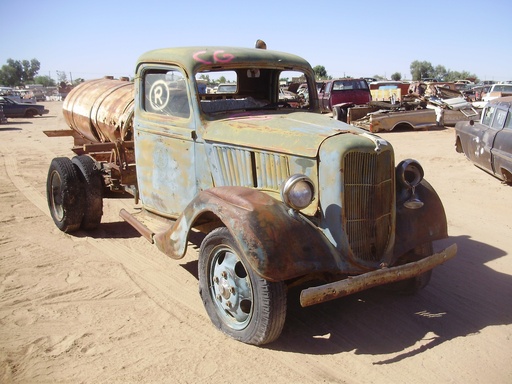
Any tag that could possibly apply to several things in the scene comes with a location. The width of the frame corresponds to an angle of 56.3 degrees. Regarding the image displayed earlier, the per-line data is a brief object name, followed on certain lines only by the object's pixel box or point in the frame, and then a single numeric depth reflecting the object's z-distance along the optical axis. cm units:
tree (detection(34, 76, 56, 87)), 8131
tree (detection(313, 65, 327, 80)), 4870
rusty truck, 320
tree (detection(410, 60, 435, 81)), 6010
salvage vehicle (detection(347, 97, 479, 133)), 1491
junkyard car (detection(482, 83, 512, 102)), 1923
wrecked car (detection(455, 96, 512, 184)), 777
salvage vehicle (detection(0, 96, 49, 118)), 2535
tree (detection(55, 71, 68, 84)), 7760
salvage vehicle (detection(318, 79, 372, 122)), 1812
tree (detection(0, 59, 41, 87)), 7519
